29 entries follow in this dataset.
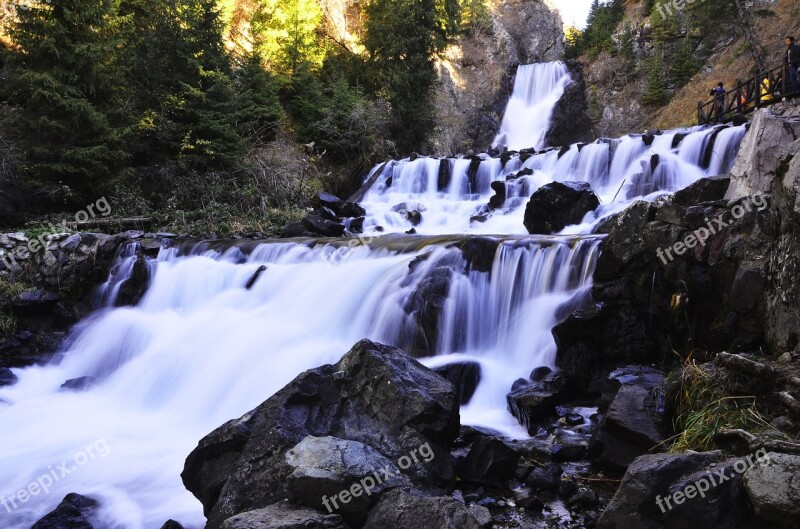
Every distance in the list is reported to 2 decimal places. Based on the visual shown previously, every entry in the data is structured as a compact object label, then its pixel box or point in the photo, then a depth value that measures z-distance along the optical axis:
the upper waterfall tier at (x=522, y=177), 13.24
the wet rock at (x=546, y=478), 4.09
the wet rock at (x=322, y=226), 12.97
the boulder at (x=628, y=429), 4.20
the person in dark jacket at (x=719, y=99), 18.55
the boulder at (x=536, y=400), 5.35
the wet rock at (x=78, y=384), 7.99
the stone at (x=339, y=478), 3.39
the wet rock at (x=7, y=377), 8.01
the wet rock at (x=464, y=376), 6.26
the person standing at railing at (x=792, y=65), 13.87
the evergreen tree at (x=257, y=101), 17.95
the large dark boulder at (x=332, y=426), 3.87
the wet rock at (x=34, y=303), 9.75
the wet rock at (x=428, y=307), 7.20
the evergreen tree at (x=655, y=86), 29.34
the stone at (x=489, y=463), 4.25
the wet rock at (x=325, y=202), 15.54
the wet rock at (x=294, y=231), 12.85
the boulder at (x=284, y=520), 3.13
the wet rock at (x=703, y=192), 7.51
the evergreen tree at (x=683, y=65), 28.77
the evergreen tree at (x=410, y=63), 22.20
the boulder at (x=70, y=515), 4.33
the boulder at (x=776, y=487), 2.66
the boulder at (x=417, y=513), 3.09
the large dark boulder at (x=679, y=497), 2.90
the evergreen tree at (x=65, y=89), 12.52
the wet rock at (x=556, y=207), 11.42
